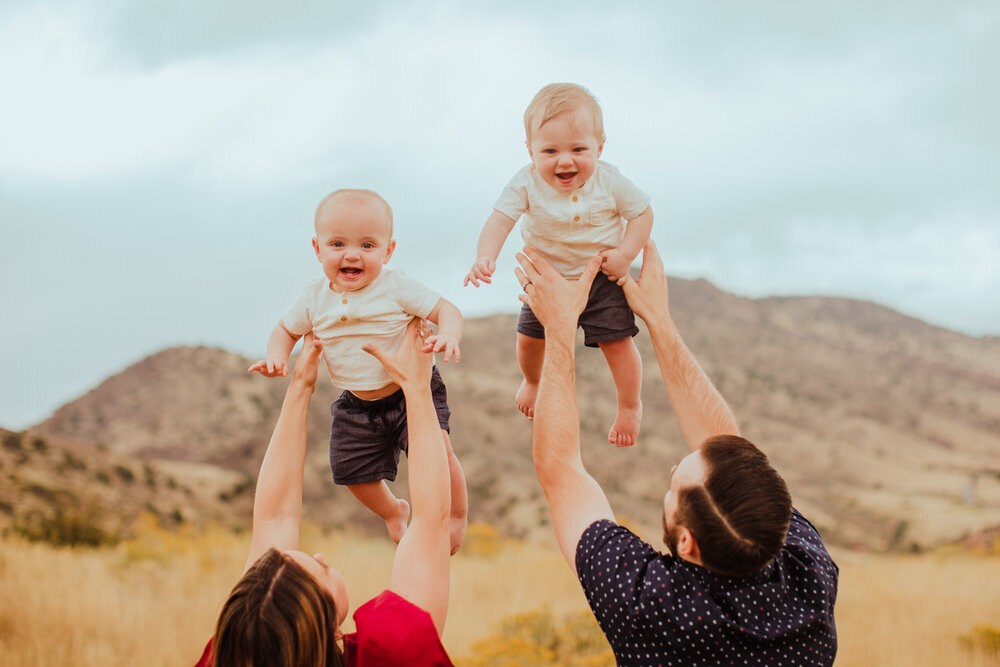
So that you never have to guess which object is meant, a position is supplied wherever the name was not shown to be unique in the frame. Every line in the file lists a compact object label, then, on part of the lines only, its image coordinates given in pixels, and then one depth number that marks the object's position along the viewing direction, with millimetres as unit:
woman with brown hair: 2467
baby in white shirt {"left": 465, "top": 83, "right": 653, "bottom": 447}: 3621
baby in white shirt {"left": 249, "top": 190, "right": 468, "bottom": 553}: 3445
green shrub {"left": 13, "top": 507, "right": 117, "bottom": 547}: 12102
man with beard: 2617
